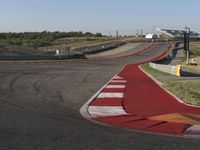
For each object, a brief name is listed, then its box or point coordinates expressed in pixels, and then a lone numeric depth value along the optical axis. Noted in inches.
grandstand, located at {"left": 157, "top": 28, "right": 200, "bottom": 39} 4868.7
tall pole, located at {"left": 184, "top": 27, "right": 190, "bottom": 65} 1790.4
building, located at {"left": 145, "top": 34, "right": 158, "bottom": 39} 4455.1
